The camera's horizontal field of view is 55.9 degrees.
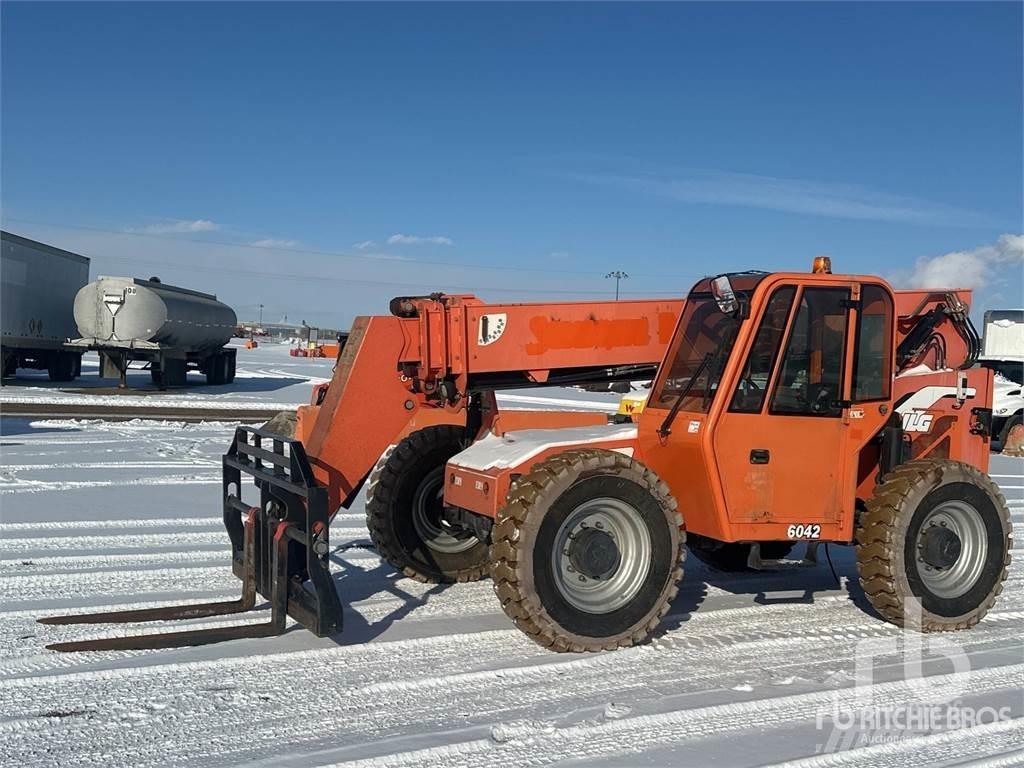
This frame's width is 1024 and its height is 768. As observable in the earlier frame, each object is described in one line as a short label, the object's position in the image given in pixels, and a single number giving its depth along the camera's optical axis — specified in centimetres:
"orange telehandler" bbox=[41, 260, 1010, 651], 542
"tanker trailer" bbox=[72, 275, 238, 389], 2708
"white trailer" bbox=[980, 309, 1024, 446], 1912
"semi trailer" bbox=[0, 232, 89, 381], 2661
